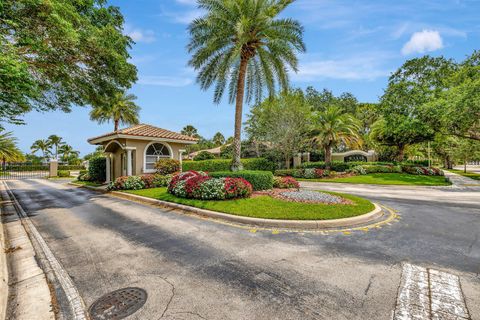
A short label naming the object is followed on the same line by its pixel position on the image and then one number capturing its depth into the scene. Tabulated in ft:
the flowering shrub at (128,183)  49.85
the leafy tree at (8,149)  111.13
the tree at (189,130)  234.99
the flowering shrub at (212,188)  33.76
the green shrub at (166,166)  59.77
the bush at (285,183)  47.11
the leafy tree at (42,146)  228.63
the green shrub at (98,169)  75.05
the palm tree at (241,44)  42.42
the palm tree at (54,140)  227.81
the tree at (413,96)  71.46
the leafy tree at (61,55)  22.92
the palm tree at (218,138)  247.09
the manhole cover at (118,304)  10.05
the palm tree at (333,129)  83.15
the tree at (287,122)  87.10
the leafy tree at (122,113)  107.34
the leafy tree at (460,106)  57.57
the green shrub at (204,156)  121.66
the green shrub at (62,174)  119.72
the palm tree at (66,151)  227.81
